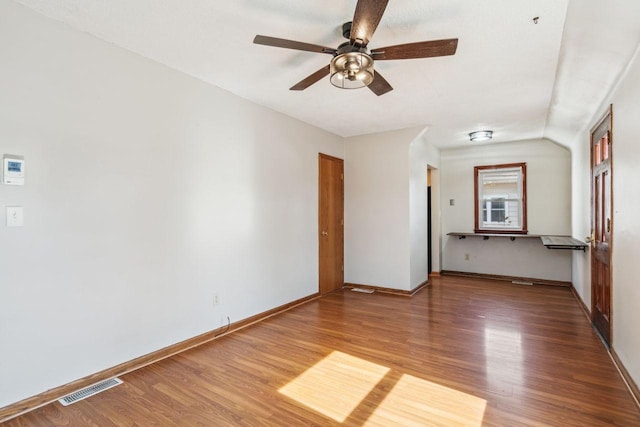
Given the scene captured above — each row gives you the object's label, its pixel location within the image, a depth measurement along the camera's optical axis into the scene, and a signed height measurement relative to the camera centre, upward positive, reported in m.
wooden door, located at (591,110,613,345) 3.01 -0.11
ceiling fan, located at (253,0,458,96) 1.85 +1.07
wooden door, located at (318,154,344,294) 4.99 -0.11
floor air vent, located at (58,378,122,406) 2.18 -1.24
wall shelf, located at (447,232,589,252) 4.27 -0.38
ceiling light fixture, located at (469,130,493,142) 5.05 +1.28
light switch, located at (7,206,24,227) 2.04 +0.00
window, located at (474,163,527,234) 5.92 +0.32
